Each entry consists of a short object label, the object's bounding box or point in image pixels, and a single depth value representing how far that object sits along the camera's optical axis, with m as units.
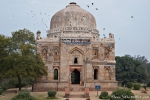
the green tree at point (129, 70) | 38.54
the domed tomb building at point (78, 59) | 25.70
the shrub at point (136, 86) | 28.07
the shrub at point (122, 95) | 16.66
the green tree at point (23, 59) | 22.86
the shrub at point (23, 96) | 16.89
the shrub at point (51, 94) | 20.23
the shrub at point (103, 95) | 20.20
